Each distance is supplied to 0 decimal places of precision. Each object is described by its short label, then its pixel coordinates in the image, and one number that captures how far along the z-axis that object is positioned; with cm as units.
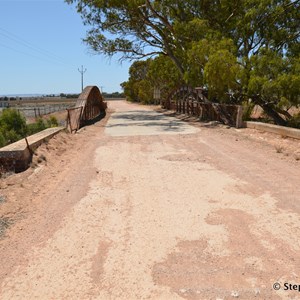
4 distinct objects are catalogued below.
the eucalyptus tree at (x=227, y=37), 1443
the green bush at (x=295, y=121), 1612
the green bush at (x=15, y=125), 2598
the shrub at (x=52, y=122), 2635
